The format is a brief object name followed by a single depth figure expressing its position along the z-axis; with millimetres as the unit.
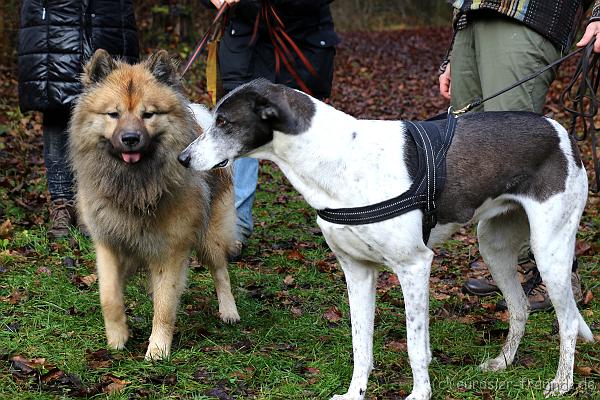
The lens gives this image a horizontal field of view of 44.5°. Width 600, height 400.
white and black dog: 3154
